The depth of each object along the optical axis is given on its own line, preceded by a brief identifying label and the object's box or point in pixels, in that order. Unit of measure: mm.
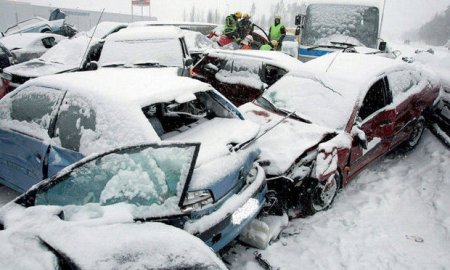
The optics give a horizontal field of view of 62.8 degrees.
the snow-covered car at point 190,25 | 13955
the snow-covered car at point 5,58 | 9398
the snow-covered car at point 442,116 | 6348
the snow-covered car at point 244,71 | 6473
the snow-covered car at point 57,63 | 7285
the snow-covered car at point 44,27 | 14016
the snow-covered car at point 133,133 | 3039
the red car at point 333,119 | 4230
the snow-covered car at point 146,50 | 7363
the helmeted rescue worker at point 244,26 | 12344
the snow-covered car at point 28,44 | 11130
